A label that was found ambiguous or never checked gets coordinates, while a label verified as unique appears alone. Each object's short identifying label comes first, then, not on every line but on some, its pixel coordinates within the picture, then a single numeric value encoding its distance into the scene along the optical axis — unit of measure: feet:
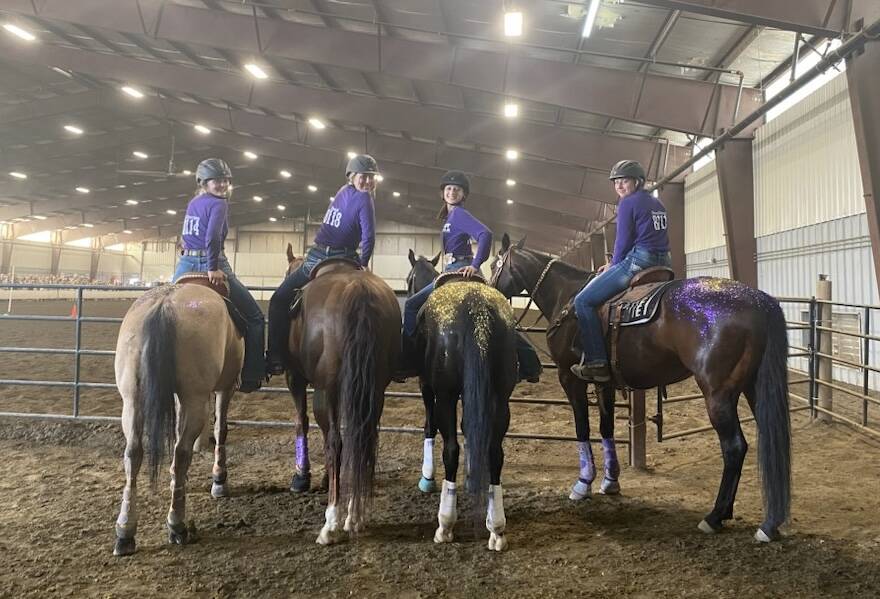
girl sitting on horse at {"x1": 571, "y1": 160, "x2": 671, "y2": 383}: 13.62
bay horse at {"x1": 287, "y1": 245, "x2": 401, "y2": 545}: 10.29
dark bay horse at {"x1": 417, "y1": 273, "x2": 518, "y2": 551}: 10.16
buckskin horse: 10.17
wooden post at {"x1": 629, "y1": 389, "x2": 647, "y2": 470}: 16.57
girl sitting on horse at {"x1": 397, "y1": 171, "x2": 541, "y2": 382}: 12.82
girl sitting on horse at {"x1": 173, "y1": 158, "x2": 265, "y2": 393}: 12.61
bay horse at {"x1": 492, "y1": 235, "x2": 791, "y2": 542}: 11.01
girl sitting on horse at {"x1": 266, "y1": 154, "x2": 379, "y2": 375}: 12.94
